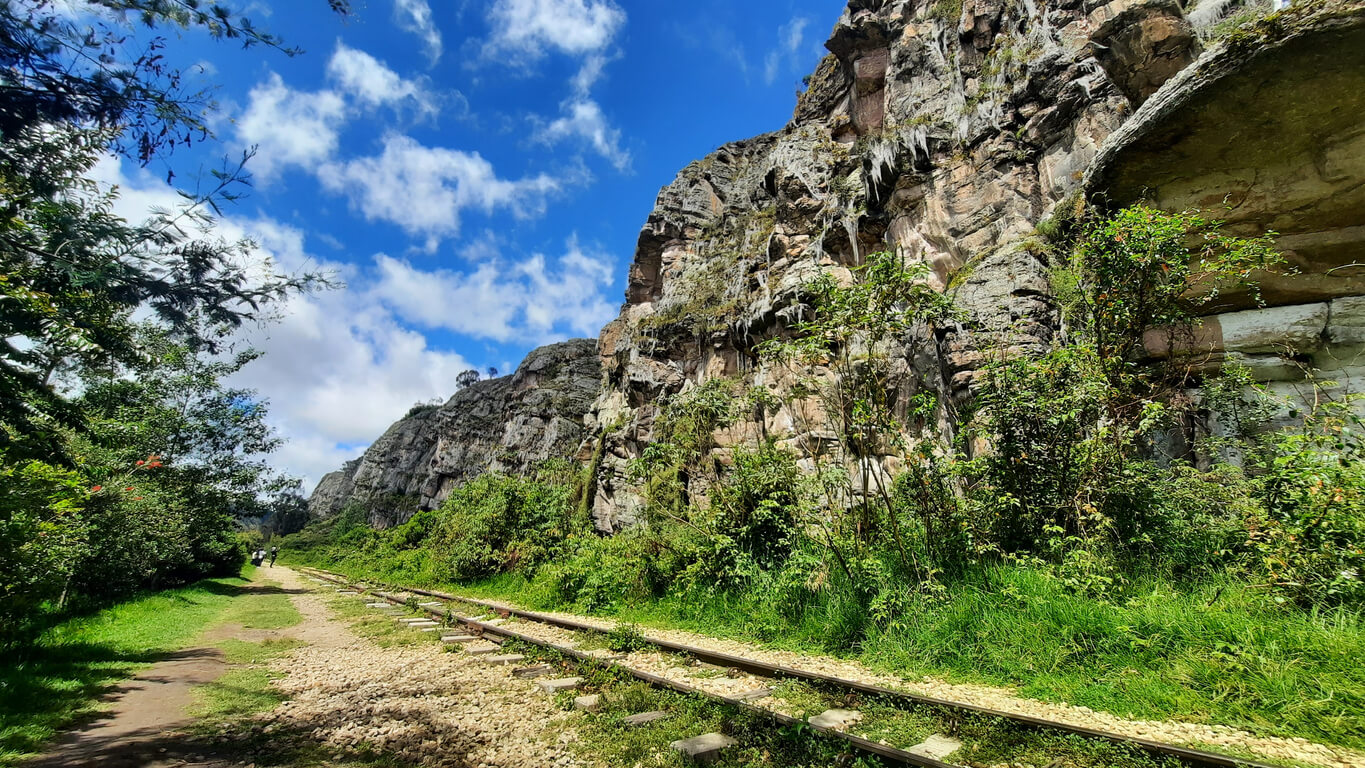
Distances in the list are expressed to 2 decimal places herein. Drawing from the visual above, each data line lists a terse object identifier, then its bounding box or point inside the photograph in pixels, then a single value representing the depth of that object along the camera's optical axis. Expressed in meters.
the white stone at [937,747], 3.61
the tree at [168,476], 11.98
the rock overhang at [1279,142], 5.67
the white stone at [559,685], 5.90
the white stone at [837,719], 4.23
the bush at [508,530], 18.50
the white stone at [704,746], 3.87
